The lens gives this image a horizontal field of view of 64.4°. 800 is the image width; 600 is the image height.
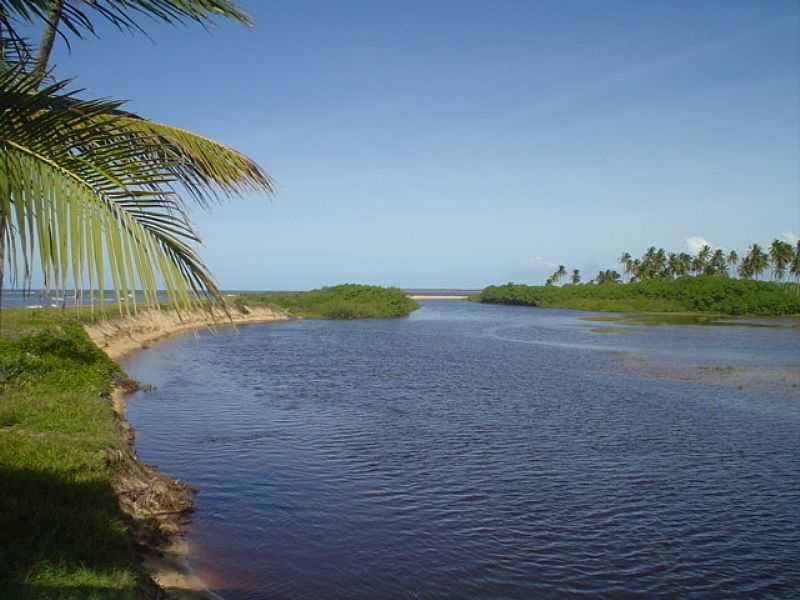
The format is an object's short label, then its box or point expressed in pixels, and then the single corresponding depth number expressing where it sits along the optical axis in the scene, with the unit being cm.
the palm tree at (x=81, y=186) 381
